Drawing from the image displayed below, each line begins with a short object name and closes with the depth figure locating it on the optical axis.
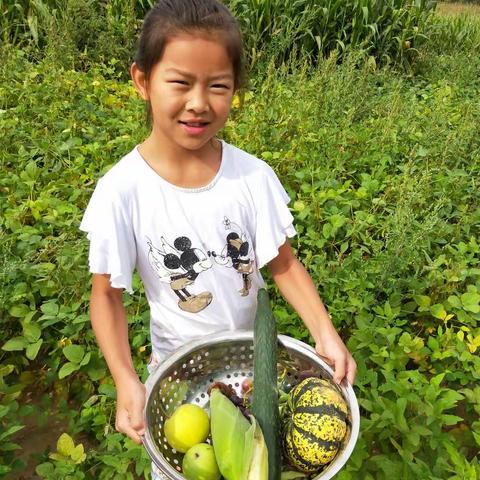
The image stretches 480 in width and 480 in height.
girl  1.24
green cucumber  1.27
